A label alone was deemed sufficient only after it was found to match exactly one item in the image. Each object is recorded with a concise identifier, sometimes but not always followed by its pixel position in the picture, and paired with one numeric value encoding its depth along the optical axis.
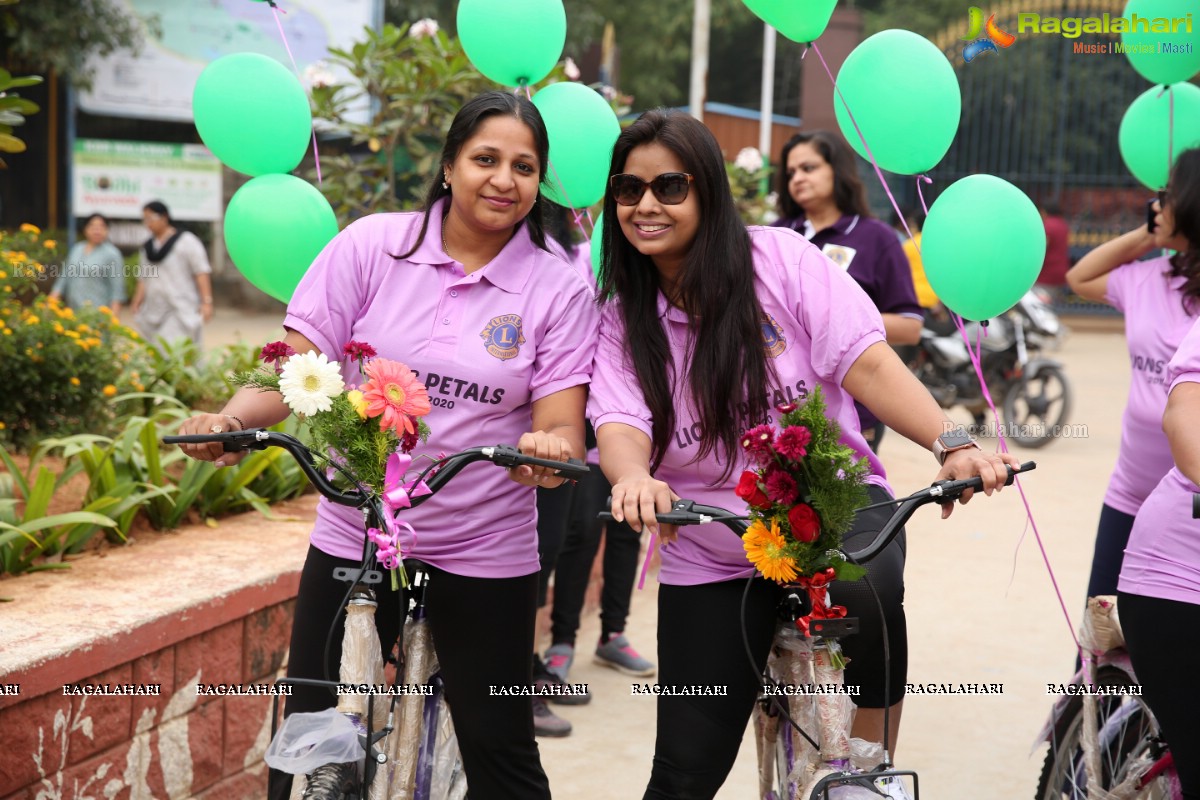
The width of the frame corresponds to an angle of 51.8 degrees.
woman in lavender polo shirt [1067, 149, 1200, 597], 3.35
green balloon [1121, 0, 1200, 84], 3.95
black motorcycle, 10.76
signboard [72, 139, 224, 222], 15.01
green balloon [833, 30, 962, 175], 3.44
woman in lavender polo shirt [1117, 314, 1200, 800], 2.62
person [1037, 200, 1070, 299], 14.55
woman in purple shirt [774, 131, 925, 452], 4.50
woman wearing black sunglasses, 2.62
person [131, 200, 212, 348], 9.92
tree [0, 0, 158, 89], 14.81
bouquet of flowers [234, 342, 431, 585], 2.35
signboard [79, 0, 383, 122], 16.25
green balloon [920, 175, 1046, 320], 3.25
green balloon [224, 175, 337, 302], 3.55
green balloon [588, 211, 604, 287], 3.70
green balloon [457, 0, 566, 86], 3.62
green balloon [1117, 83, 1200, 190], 4.18
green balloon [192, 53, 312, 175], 3.55
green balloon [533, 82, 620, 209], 3.71
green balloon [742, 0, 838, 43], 3.53
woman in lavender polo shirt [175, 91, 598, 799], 2.70
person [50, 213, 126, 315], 10.51
